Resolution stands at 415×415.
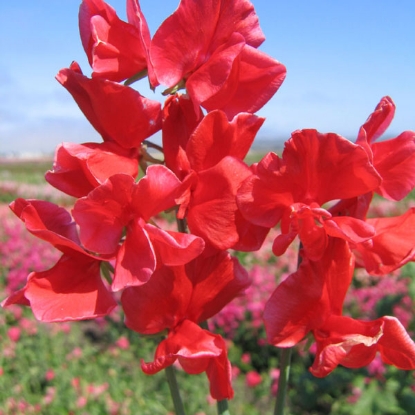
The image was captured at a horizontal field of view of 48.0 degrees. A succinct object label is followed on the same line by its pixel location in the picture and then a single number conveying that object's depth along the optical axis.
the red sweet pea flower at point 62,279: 0.14
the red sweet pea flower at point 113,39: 0.15
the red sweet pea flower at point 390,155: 0.15
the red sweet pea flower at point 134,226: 0.13
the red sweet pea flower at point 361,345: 0.14
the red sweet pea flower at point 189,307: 0.14
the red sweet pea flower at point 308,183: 0.13
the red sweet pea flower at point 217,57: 0.15
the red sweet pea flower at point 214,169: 0.14
